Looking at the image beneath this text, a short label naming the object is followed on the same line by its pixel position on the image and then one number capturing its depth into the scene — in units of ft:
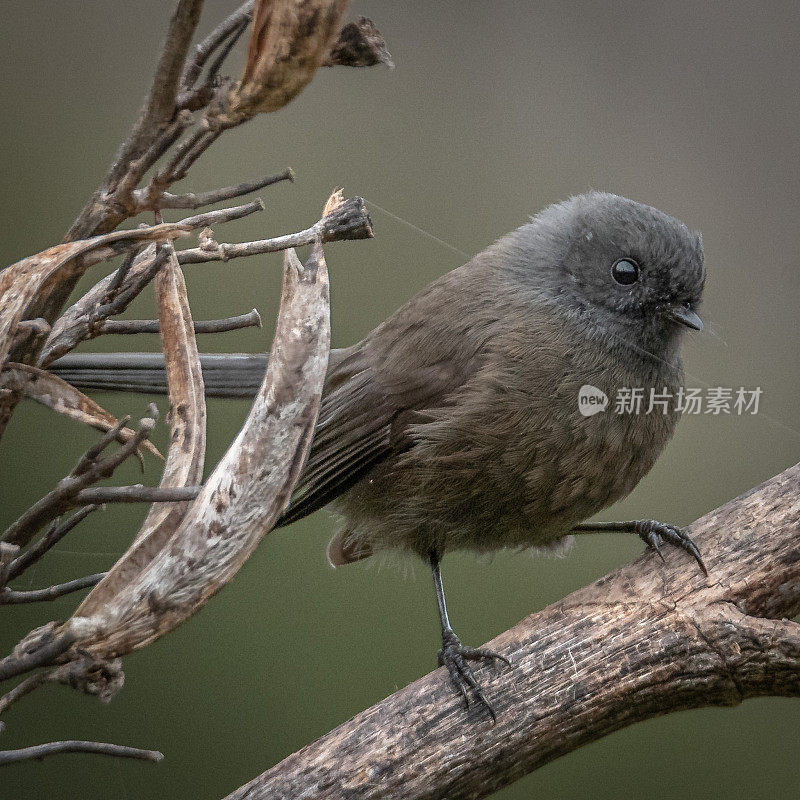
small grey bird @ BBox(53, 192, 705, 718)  12.07
